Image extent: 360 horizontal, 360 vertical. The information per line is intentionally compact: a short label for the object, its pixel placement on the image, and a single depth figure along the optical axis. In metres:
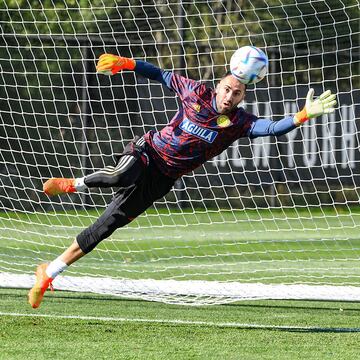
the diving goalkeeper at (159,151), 13.78
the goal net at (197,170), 22.72
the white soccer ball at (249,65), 13.45
